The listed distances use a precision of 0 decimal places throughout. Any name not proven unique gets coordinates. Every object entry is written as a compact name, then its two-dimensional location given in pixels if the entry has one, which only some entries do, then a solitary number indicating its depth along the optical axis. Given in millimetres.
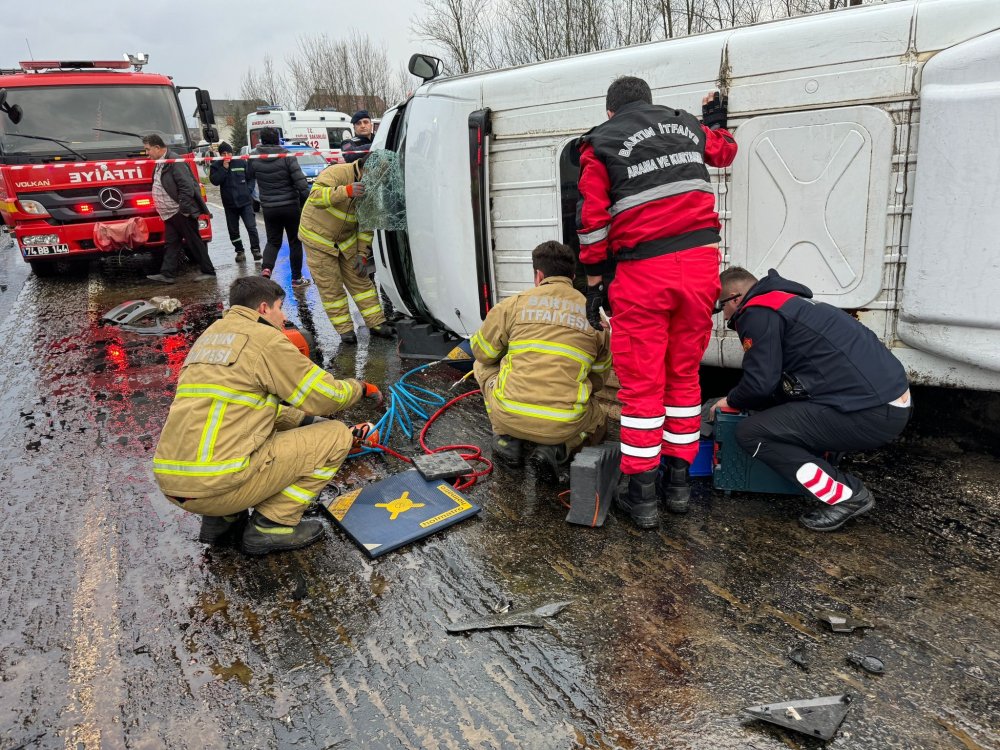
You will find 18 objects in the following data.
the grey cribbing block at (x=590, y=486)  3049
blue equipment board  3109
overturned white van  2760
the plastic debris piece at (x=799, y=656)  2254
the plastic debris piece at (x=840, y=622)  2385
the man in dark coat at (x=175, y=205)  8320
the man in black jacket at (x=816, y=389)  2857
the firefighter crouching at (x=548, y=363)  3359
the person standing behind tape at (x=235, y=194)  10047
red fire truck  8203
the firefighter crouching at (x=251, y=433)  2820
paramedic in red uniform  2930
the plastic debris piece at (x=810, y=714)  1978
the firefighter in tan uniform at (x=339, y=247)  5578
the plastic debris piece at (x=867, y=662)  2205
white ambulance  21062
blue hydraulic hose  4164
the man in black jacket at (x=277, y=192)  7500
